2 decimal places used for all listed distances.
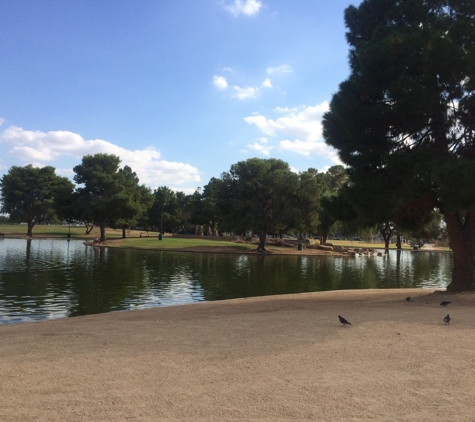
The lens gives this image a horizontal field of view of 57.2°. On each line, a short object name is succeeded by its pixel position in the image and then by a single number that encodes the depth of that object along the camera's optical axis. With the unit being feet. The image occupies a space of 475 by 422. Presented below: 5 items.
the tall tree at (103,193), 222.69
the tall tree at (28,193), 280.31
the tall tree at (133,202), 226.58
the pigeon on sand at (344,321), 32.30
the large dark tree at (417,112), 45.93
